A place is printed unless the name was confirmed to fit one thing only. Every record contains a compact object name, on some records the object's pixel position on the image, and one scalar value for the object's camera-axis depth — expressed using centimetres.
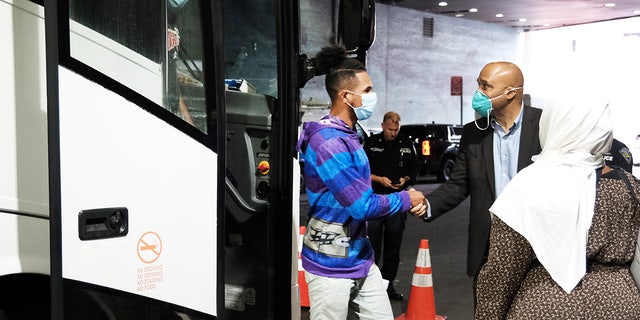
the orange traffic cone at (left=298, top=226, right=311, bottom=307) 594
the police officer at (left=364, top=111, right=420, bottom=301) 665
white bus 208
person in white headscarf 234
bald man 349
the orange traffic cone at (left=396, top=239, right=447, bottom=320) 537
